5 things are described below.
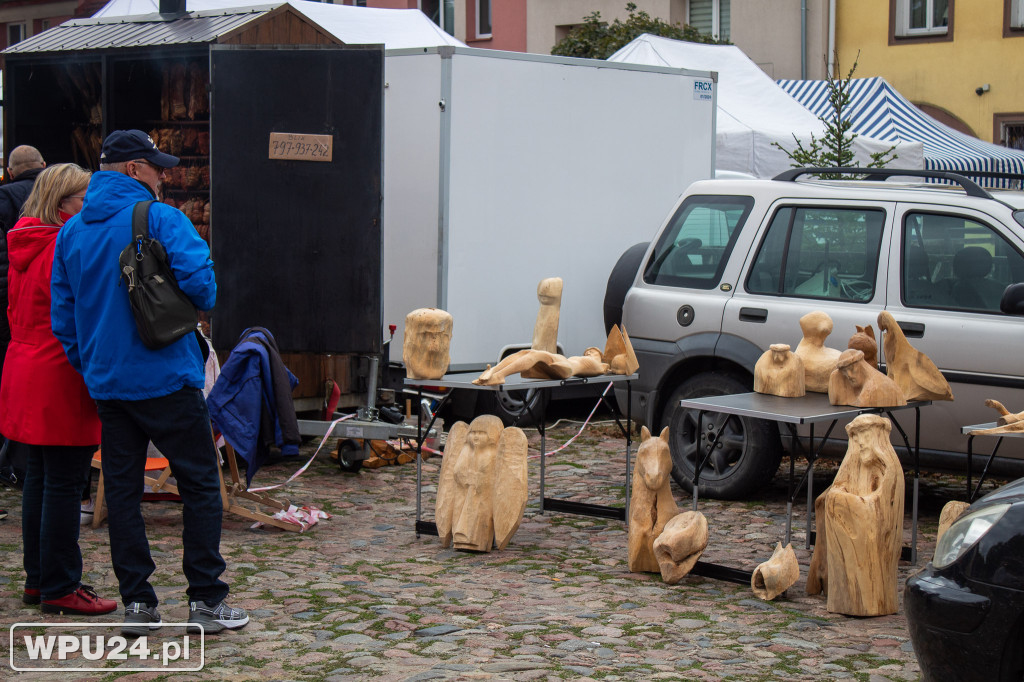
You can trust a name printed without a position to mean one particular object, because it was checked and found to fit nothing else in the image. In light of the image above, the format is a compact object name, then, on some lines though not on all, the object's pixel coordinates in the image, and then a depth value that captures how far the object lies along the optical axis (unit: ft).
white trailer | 29.37
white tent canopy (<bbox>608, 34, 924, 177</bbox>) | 46.88
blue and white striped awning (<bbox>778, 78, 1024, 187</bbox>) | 50.98
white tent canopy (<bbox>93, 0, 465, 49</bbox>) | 41.19
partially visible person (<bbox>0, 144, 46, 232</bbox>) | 23.09
